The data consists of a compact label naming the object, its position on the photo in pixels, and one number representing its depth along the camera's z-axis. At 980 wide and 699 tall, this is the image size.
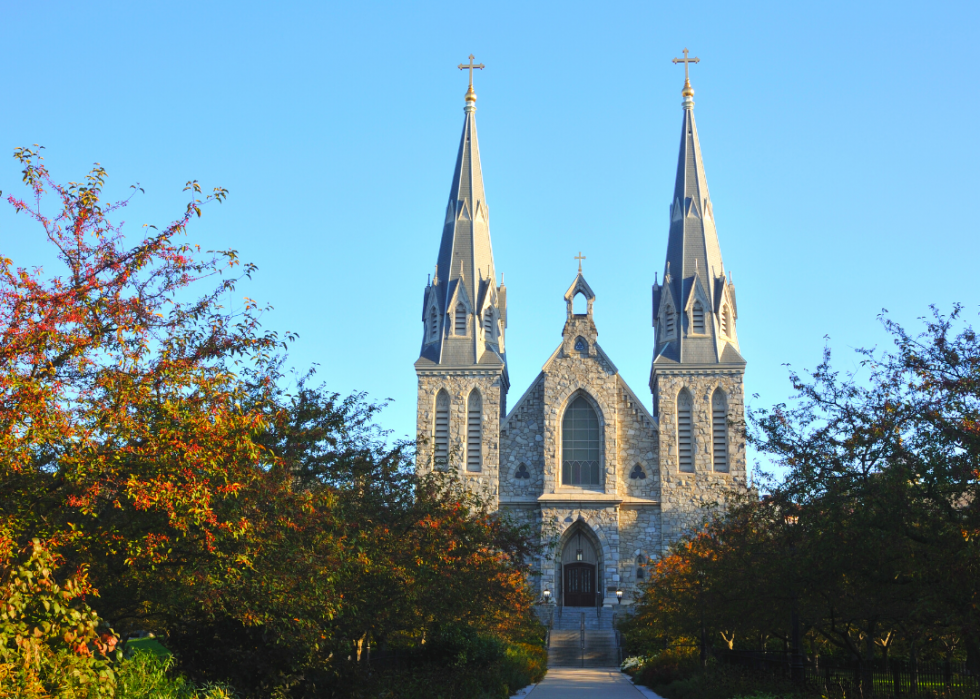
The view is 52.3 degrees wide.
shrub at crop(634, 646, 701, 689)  23.44
